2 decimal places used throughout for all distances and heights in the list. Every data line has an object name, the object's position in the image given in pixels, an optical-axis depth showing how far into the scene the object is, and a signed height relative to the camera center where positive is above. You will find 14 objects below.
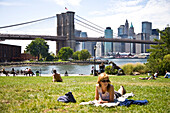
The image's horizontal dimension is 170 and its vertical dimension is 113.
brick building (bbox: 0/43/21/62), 90.19 +3.13
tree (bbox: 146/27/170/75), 25.97 +1.29
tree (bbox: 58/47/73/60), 97.81 +2.90
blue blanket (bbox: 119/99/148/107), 6.38 -1.32
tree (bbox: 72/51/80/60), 104.43 +2.09
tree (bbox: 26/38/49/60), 96.00 +5.69
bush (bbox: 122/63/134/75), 27.14 -1.17
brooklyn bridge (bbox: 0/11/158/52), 95.21 +11.13
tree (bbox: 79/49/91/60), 101.50 +2.09
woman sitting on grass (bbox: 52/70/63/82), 14.12 -1.19
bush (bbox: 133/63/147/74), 28.57 -1.19
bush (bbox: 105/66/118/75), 26.05 -1.34
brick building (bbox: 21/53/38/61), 121.26 +1.90
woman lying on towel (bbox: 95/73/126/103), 6.26 -0.94
